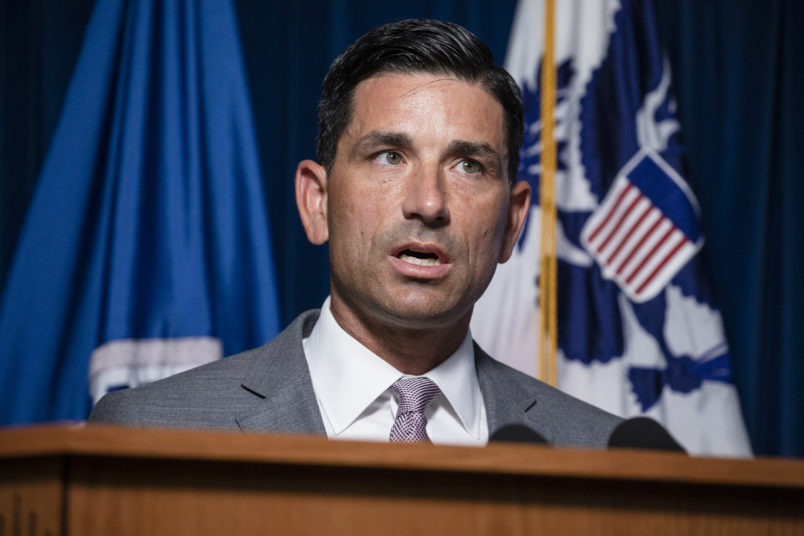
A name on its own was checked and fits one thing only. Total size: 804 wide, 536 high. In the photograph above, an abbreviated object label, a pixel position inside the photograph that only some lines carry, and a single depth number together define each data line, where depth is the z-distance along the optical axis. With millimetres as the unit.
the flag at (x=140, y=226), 2419
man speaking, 2110
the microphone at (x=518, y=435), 1827
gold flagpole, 2540
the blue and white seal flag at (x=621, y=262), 2544
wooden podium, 1587
